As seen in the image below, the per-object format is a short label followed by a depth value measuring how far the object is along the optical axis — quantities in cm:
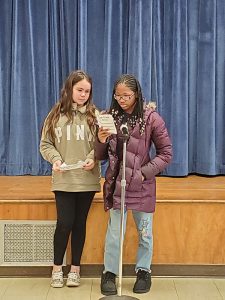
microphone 245
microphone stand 245
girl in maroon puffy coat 269
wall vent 311
